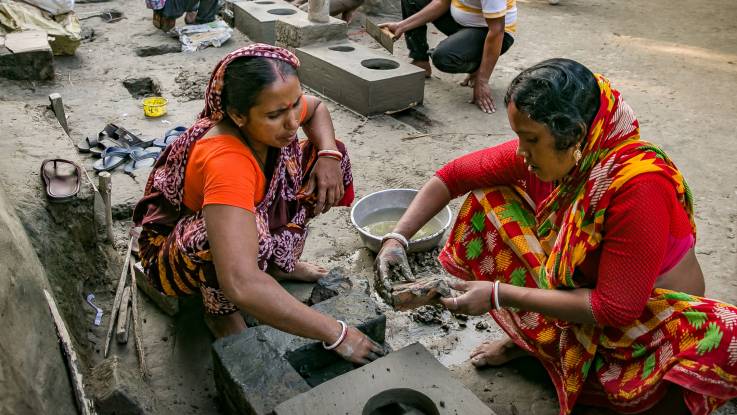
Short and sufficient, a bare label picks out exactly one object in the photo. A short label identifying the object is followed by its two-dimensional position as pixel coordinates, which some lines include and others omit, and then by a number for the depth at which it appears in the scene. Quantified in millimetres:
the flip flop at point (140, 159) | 3963
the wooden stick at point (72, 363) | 1827
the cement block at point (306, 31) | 5496
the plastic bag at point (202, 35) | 6180
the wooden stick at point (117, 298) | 2514
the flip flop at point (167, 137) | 4238
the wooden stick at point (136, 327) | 2416
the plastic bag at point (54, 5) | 5703
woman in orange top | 1934
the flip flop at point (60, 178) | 2584
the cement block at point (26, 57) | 4504
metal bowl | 3184
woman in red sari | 1843
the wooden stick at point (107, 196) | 2973
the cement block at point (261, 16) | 6180
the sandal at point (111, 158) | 3905
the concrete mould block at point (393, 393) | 1794
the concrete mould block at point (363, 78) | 4844
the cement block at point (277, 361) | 1938
